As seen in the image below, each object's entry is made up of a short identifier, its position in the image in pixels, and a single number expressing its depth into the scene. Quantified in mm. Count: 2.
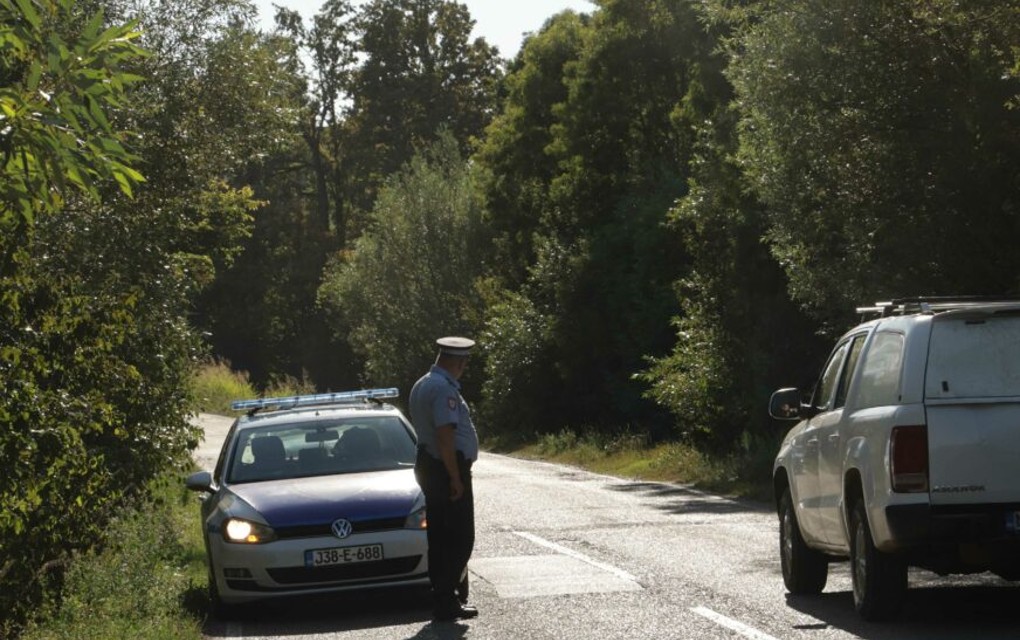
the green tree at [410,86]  82375
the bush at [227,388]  65250
